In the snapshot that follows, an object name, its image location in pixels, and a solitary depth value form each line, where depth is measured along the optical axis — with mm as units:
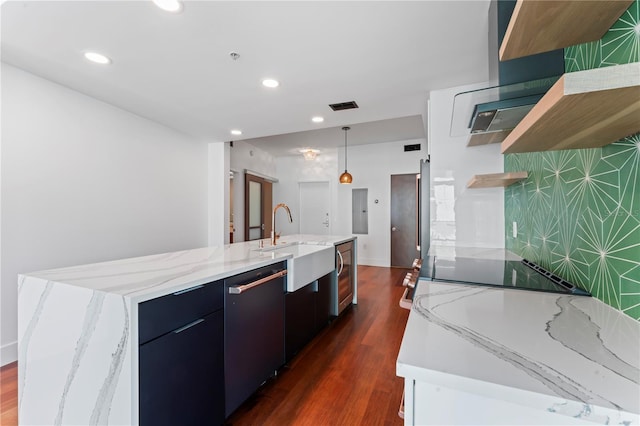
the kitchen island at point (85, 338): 1025
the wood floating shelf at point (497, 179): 1781
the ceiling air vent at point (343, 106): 3016
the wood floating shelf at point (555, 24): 736
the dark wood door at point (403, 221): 5840
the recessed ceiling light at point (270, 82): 2494
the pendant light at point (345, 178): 5430
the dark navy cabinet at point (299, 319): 2100
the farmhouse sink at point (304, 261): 2025
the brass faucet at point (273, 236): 2604
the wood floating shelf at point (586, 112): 538
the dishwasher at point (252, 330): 1506
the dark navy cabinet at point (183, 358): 1086
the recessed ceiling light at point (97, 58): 2098
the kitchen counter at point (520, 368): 467
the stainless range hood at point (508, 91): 1262
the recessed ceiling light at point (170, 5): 1556
